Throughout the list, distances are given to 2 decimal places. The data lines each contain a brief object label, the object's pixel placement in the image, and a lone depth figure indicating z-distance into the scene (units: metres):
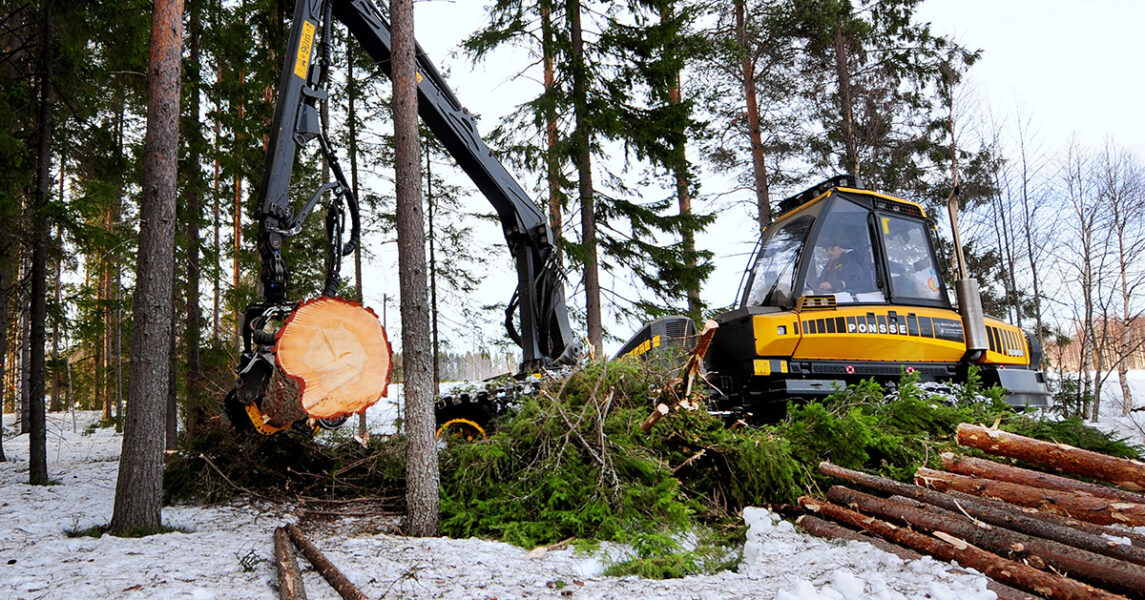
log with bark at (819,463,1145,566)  3.21
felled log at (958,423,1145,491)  3.88
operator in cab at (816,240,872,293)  6.47
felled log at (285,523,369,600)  2.84
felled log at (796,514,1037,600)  3.10
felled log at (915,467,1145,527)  3.58
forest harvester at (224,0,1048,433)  5.45
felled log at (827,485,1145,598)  2.95
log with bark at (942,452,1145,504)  3.88
